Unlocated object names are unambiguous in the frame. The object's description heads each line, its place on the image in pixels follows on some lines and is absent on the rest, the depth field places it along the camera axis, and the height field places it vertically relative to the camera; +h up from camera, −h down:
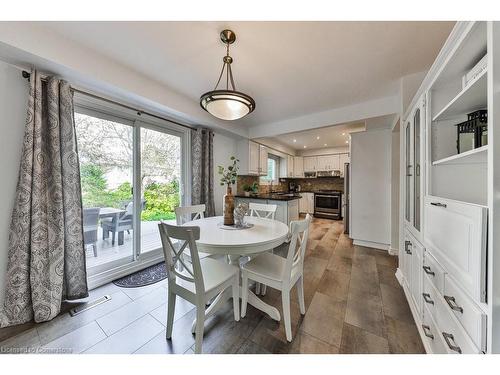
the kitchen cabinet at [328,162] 5.88 +0.80
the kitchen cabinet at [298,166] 6.31 +0.71
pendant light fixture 1.46 +0.72
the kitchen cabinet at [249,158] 4.04 +0.65
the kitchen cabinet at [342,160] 5.71 +0.84
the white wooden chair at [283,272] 1.33 -0.70
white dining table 1.34 -0.42
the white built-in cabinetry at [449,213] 0.76 -0.14
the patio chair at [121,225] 2.30 -0.51
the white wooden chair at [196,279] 1.17 -0.70
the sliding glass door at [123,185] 2.11 +0.01
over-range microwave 5.87 +0.44
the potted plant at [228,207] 1.94 -0.23
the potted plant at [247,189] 4.48 -0.07
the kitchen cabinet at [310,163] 6.29 +0.81
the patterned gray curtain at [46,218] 1.49 -0.28
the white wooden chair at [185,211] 2.20 -0.33
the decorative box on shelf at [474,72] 0.90 +0.62
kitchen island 3.40 -0.34
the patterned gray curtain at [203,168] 3.08 +0.32
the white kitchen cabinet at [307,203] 6.21 -0.59
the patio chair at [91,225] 2.08 -0.46
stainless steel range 5.58 -0.55
